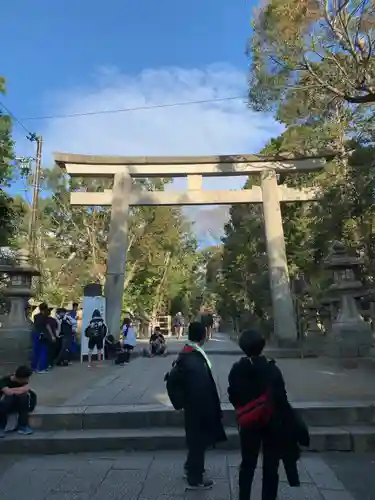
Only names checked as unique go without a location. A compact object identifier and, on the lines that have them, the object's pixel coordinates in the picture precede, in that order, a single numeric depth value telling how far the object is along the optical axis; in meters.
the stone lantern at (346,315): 10.74
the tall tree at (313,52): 8.06
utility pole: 19.20
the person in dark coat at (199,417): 4.06
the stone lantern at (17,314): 11.14
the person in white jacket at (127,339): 12.47
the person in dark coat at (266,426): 3.34
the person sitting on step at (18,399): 5.59
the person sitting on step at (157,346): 14.69
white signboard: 12.34
